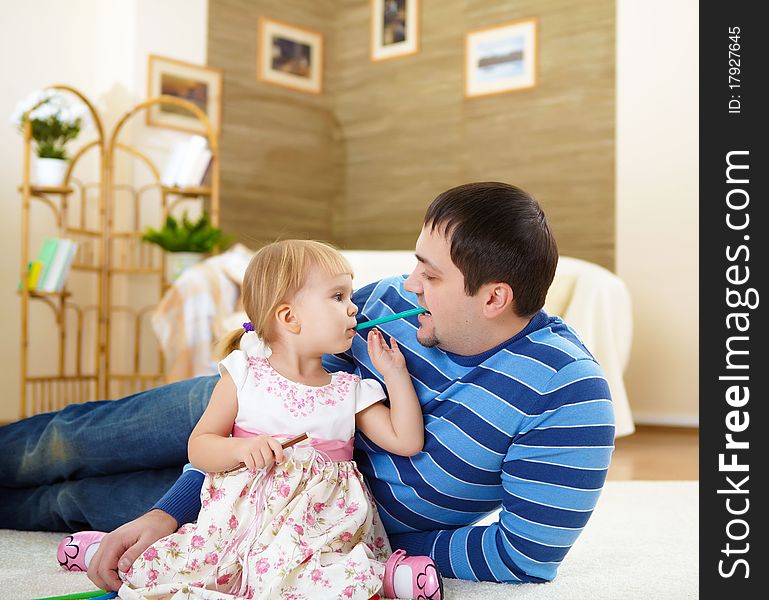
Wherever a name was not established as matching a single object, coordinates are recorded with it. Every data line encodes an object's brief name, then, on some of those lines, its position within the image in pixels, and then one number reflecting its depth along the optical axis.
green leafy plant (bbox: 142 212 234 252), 4.51
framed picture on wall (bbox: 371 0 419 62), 5.74
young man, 1.44
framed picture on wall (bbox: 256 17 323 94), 5.72
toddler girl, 1.34
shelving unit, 4.61
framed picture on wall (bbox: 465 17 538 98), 5.20
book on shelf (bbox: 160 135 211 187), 4.75
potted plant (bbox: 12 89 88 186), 4.41
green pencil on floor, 1.38
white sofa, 3.70
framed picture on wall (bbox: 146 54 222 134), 5.11
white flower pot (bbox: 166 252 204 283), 4.52
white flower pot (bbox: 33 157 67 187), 4.45
